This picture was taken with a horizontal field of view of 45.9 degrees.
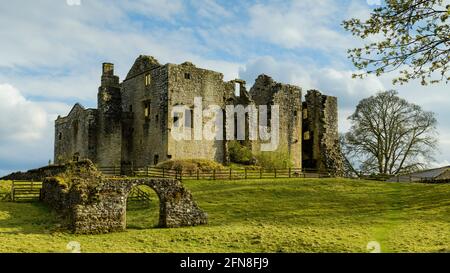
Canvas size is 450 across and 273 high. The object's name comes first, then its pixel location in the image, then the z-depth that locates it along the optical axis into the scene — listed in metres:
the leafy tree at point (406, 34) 19.48
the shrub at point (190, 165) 38.81
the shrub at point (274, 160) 46.94
